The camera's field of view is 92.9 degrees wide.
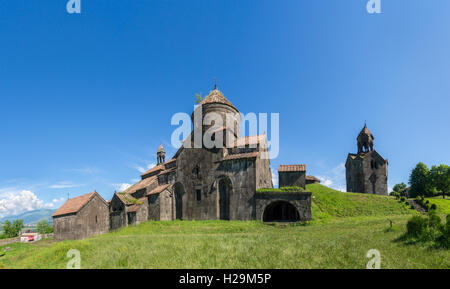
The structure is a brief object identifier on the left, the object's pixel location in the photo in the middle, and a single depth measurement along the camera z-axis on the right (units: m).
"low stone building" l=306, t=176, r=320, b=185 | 44.56
